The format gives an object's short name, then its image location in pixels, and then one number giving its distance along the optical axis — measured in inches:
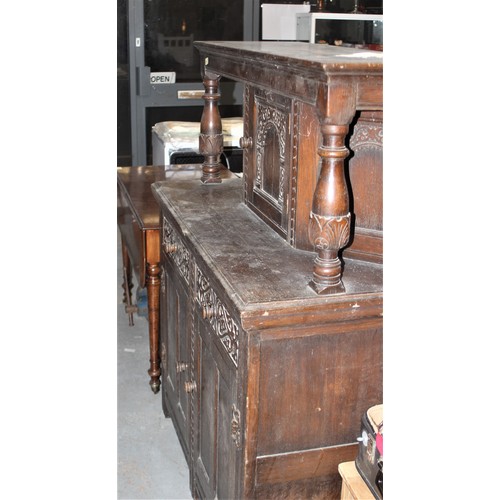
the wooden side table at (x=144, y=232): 106.3
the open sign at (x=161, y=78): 223.6
